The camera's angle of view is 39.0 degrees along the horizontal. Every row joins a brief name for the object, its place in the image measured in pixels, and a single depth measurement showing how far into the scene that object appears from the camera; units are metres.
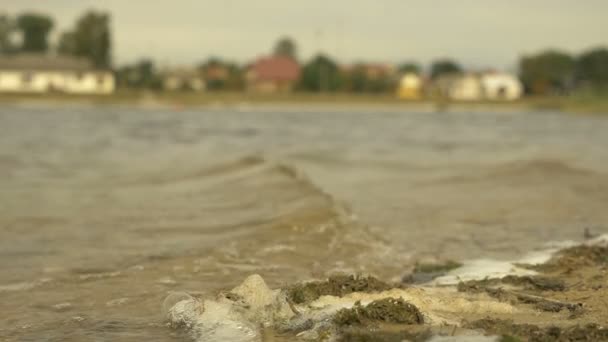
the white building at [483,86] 111.75
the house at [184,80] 97.08
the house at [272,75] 104.38
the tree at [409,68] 143.50
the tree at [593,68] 126.81
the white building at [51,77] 86.56
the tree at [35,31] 113.38
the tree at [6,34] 115.69
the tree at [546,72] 112.31
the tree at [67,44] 102.56
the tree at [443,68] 146.75
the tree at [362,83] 91.75
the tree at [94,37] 98.12
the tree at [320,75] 88.50
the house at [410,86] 93.99
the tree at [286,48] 159.12
